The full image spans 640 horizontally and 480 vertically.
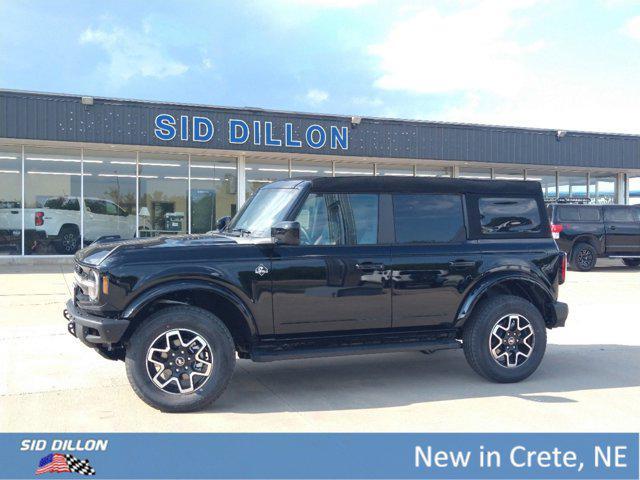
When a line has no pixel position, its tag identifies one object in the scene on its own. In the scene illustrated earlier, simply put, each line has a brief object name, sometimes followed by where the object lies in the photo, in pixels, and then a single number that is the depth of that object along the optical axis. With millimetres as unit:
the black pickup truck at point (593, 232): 17188
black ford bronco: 4945
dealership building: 17000
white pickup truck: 17703
